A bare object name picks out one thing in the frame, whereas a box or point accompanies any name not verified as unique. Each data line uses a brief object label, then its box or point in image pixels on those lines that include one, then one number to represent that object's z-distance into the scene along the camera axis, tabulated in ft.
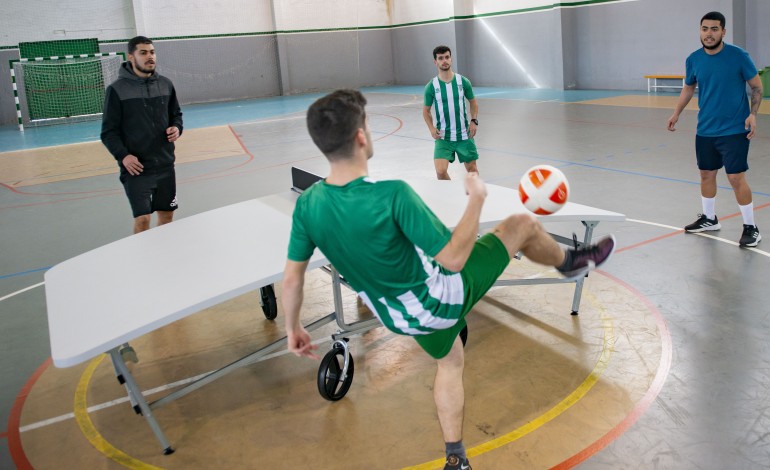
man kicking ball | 8.30
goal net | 71.87
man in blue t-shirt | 19.29
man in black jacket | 18.94
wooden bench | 57.49
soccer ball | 12.04
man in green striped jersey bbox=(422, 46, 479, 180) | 24.21
